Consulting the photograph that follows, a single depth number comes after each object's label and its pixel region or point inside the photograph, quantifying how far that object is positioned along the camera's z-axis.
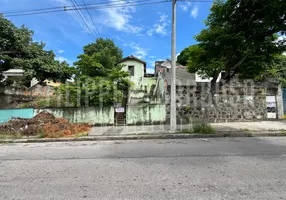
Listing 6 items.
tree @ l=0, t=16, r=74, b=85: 12.31
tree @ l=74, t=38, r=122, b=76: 12.57
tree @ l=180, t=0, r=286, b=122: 7.00
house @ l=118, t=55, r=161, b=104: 20.65
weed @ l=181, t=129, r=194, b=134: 8.16
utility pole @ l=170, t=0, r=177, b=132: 8.20
